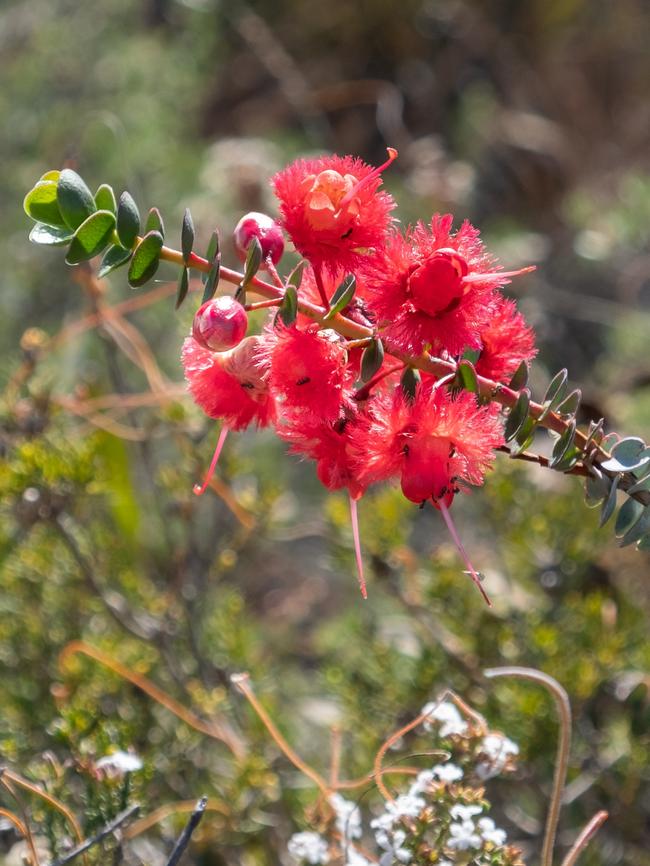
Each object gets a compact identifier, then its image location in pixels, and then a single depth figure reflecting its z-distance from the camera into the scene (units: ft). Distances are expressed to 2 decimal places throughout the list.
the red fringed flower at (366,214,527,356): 1.66
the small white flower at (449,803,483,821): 1.78
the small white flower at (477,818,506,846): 1.78
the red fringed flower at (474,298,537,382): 1.73
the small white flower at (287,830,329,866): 1.88
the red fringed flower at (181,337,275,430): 1.69
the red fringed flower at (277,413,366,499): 1.70
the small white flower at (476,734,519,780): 1.88
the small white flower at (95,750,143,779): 1.87
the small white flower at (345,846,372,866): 1.82
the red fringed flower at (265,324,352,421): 1.65
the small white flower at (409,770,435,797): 1.83
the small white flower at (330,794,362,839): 1.88
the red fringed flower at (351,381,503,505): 1.67
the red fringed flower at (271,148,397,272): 1.68
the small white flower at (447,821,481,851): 1.78
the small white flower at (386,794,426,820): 1.81
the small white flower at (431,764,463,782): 1.81
